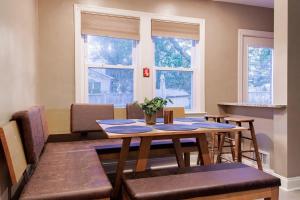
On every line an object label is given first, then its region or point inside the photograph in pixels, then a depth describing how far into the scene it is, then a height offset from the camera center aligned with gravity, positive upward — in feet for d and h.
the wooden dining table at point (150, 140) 6.08 -1.48
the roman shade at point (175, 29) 11.96 +3.31
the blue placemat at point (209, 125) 6.96 -0.97
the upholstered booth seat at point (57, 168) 4.43 -1.80
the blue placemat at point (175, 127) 6.42 -0.97
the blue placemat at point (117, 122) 7.89 -0.98
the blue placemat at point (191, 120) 8.63 -0.97
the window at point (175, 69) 12.32 +1.26
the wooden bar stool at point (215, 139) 11.02 -2.18
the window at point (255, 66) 13.78 +1.59
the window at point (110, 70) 11.26 +1.16
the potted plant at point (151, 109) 7.60 -0.50
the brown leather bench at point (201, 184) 4.71 -1.92
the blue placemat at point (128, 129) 6.19 -0.98
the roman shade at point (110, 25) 10.88 +3.21
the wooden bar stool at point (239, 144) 9.43 -2.09
